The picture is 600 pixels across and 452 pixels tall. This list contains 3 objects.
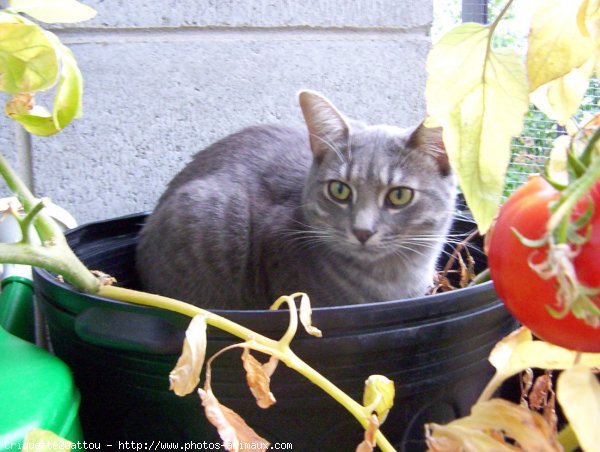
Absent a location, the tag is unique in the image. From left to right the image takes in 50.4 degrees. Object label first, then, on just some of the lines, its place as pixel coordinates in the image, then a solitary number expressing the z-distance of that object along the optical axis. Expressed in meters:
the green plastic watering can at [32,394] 0.52
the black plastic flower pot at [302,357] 0.60
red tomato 0.25
